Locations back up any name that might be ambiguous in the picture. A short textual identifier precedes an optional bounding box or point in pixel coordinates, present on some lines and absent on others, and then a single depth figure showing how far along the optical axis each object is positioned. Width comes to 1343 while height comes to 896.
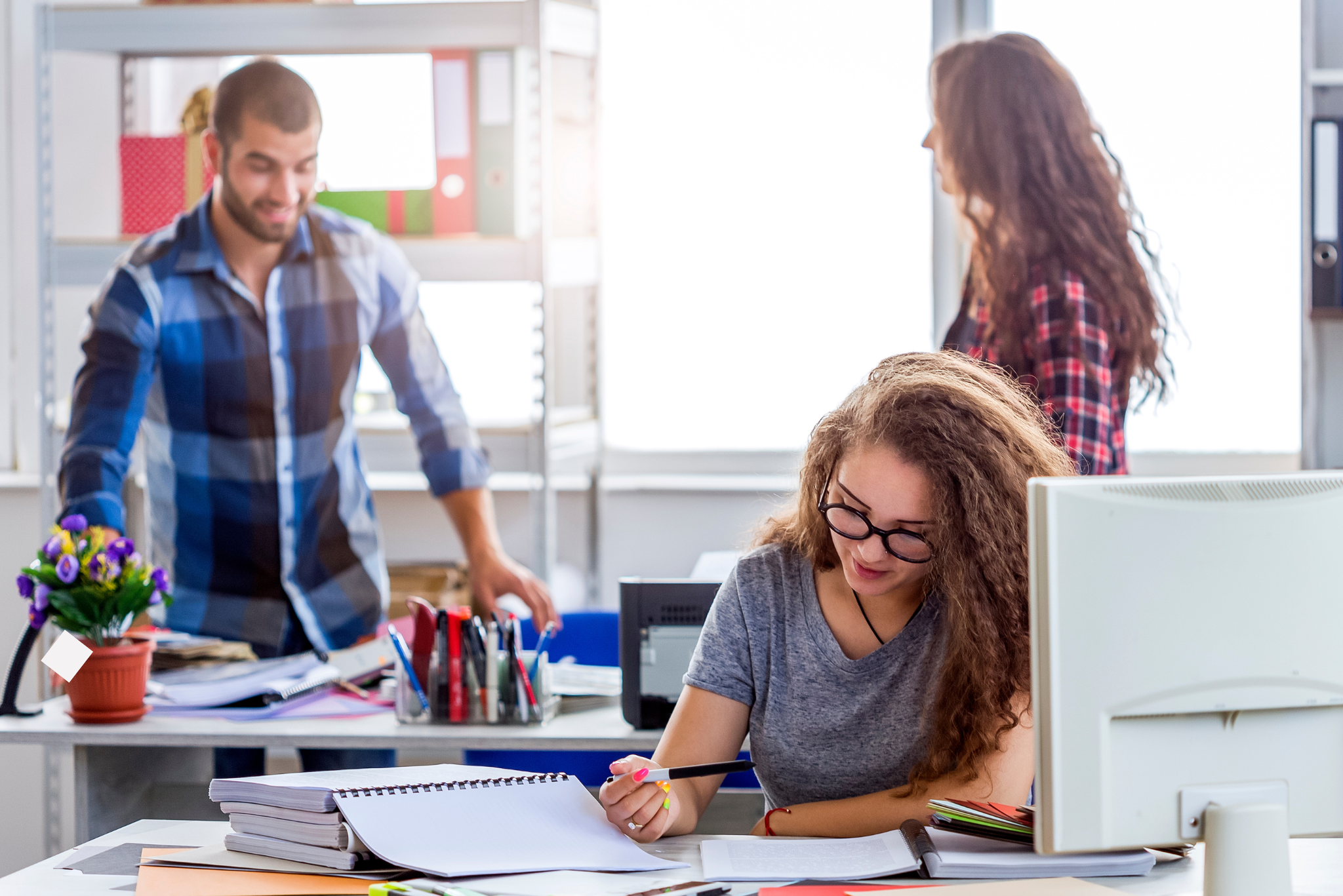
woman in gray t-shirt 3.41
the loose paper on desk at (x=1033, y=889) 3.19
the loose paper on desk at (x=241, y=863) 3.25
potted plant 3.82
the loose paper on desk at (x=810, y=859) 3.25
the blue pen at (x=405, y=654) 3.85
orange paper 3.21
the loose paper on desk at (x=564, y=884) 3.21
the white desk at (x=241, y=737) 3.83
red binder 4.53
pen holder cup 3.88
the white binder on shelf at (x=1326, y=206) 4.44
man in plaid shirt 4.42
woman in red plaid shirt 4.07
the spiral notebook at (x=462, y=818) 3.25
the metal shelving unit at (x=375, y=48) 4.46
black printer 3.85
